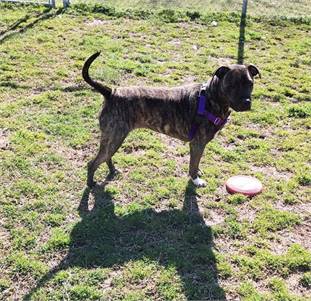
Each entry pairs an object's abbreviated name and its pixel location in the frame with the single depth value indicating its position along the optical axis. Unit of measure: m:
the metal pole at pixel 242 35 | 6.99
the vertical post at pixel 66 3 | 8.33
